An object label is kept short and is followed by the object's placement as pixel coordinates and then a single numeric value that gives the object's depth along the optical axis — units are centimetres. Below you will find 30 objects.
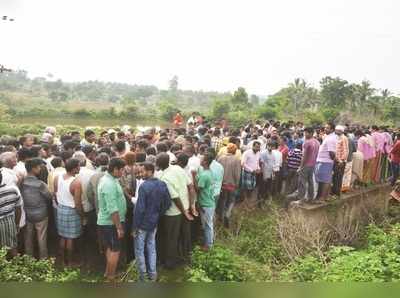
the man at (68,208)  505
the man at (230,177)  689
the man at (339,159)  777
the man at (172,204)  528
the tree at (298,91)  4312
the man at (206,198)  581
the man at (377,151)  1025
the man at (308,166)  765
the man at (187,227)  561
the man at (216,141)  909
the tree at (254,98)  7352
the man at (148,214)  475
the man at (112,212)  460
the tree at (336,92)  3909
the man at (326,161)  752
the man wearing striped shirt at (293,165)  870
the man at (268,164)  828
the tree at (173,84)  9262
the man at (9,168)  485
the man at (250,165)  770
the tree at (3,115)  2911
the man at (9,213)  456
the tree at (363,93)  3884
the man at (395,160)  985
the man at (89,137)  747
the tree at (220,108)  3916
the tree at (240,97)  4131
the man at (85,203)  505
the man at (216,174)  622
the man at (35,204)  497
